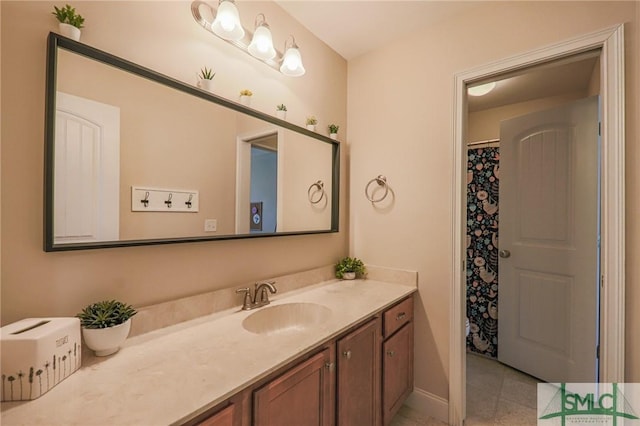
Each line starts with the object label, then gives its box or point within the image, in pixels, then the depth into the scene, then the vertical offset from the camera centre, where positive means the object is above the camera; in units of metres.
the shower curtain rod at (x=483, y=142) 2.71 +0.72
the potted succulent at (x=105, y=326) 0.88 -0.36
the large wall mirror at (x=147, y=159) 0.92 +0.23
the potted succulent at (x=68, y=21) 0.91 +0.63
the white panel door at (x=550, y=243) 1.89 -0.21
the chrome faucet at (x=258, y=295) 1.39 -0.41
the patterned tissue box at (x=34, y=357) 0.68 -0.37
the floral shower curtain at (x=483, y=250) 2.59 -0.34
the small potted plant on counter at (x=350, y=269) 2.01 -0.40
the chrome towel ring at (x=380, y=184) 1.99 +0.21
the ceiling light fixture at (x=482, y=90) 2.42 +1.10
